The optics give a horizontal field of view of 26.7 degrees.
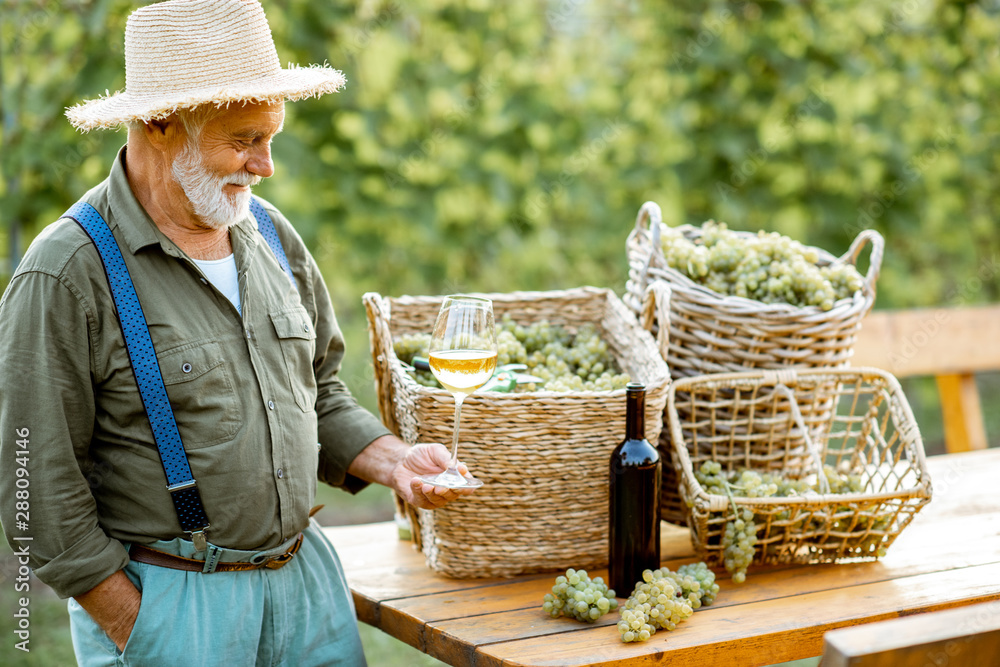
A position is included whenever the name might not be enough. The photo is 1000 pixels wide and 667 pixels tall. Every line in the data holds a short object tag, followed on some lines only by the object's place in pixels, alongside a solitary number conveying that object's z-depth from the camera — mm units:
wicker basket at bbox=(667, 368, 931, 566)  3098
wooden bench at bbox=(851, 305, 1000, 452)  4104
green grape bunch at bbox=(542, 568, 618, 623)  2940
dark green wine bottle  2988
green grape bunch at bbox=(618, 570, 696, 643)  2870
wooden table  2884
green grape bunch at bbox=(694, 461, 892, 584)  3077
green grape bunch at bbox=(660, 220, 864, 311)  3297
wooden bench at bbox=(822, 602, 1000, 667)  2381
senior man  2803
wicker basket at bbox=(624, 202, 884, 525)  3276
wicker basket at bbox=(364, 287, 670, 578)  3049
